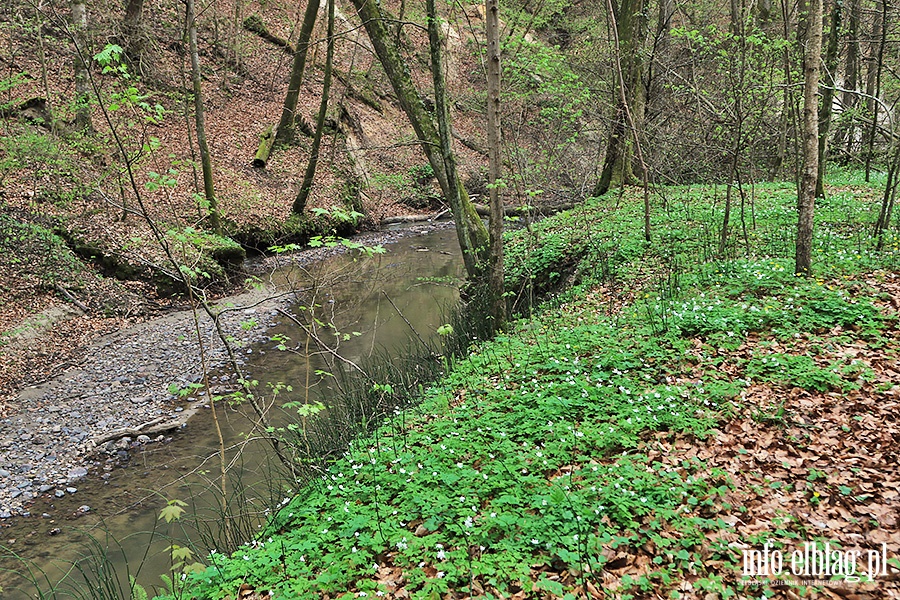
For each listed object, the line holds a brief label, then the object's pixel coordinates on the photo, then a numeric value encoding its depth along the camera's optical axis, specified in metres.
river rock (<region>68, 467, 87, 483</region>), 6.27
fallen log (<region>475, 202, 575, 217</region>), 17.45
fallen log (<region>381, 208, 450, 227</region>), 20.75
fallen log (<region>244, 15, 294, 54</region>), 22.88
